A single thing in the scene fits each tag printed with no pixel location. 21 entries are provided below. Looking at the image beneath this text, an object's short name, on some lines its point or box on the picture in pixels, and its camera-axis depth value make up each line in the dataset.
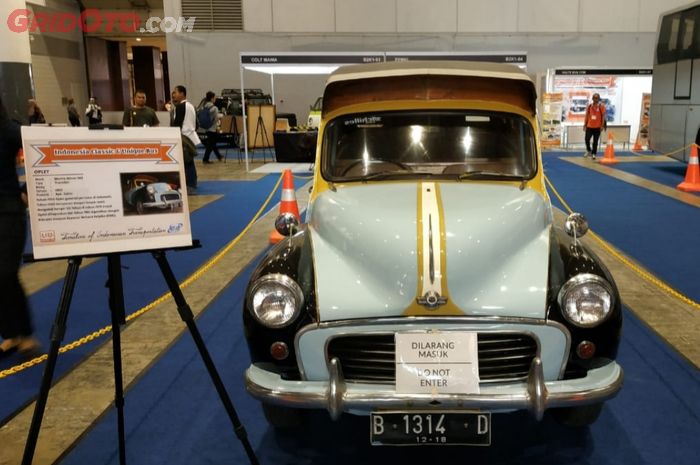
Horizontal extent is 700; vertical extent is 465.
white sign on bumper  2.69
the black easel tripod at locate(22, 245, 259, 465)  2.52
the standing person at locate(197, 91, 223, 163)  16.88
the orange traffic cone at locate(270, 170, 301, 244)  7.34
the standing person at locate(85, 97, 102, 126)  24.72
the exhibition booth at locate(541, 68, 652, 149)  21.55
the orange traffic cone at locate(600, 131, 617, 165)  16.66
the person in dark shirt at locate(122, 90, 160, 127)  10.76
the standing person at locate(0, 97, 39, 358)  4.21
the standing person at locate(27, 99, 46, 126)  19.91
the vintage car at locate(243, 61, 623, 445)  2.69
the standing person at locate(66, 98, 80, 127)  25.45
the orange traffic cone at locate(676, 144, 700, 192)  11.76
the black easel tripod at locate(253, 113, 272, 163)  19.66
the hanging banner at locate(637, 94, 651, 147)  21.16
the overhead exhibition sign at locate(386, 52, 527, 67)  15.36
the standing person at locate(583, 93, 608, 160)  17.33
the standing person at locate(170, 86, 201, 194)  11.91
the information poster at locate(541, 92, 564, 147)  21.66
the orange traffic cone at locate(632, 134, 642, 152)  20.53
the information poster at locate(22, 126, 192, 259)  2.62
